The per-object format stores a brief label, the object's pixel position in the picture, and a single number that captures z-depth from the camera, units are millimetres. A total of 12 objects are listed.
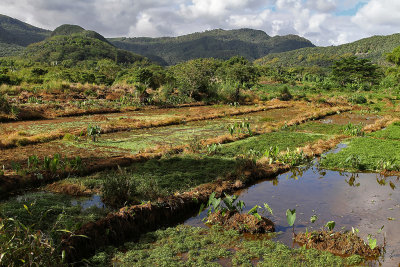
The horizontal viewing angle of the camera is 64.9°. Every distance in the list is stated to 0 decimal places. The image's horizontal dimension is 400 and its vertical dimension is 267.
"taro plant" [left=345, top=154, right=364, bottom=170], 10477
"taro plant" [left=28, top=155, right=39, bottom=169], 8941
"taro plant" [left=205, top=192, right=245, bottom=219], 6656
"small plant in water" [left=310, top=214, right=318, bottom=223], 6213
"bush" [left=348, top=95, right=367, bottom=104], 31912
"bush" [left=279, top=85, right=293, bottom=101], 35406
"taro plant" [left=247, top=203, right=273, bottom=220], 6215
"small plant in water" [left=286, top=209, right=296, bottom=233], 5962
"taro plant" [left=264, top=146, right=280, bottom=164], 11227
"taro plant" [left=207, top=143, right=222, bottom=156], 11799
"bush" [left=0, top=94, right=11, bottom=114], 18609
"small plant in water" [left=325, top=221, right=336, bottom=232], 5752
